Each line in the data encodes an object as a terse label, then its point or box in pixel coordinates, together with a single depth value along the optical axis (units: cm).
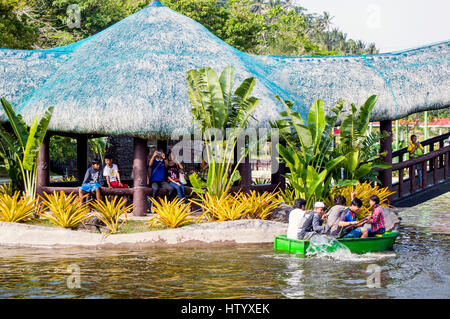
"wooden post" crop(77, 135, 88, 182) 2142
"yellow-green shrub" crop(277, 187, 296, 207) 1744
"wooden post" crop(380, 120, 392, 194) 1956
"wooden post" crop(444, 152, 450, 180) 2039
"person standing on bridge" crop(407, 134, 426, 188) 2153
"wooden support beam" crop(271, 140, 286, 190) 1872
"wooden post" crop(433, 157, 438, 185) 2028
